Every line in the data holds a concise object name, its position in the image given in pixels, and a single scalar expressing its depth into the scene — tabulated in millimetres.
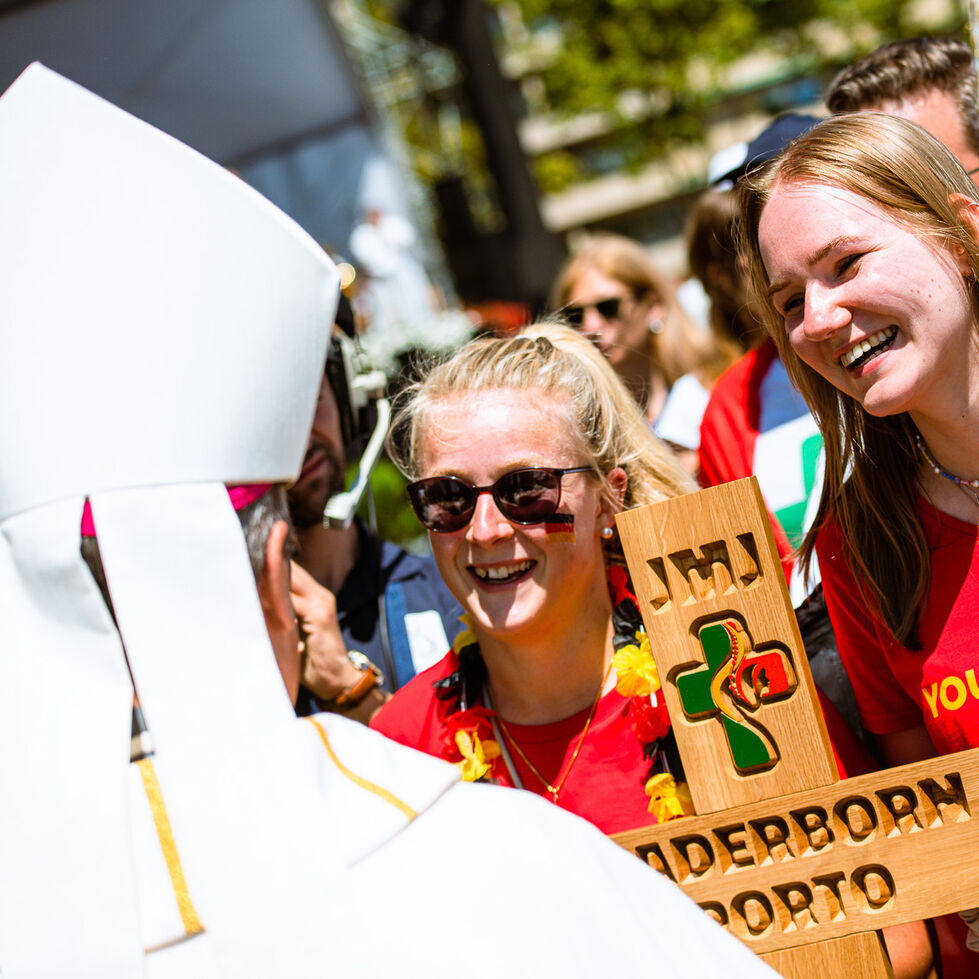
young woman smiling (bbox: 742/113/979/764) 1564
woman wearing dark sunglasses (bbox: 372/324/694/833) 2033
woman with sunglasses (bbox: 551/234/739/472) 4281
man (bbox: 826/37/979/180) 2475
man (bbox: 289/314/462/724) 2494
